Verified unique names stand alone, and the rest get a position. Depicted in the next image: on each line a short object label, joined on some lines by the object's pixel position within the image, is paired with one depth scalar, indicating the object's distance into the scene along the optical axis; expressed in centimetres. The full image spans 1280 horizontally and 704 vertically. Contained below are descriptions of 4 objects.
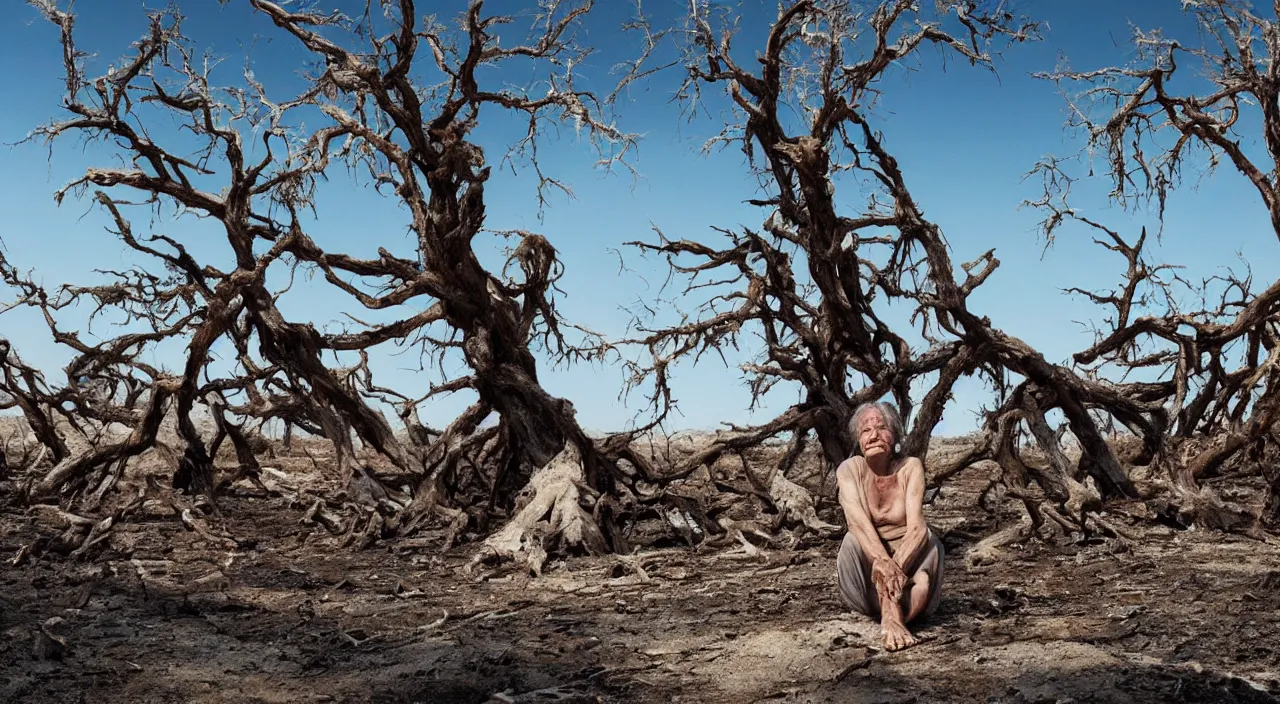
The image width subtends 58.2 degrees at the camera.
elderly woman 537
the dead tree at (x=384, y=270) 945
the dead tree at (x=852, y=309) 912
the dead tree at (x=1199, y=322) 980
